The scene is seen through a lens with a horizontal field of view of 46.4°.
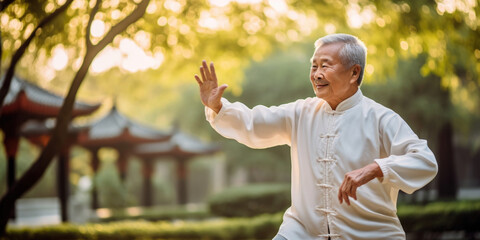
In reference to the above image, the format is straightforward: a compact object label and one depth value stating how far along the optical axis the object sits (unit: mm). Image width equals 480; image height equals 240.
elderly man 2707
